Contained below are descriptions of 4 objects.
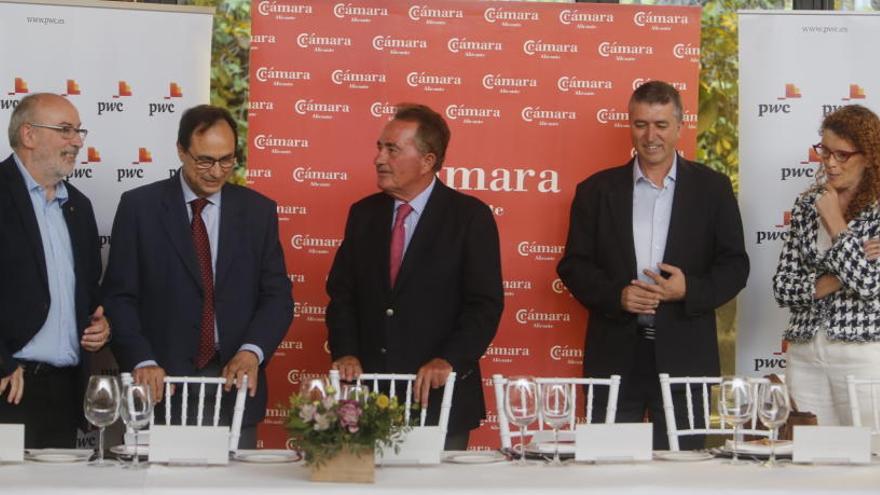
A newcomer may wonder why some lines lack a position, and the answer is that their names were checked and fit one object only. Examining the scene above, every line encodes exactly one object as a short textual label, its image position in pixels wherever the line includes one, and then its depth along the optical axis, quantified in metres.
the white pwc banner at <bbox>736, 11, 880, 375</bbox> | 5.77
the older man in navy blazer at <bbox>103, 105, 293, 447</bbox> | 4.66
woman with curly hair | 4.82
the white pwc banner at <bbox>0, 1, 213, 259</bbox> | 5.66
